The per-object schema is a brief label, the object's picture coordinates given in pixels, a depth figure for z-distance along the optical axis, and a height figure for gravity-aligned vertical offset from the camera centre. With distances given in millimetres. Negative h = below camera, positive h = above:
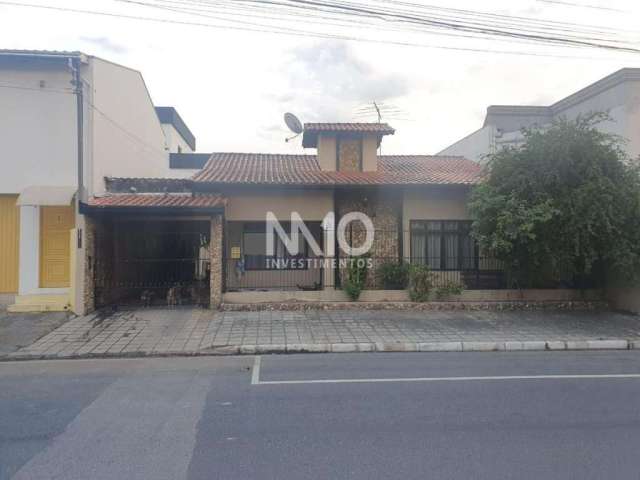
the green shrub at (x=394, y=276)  12086 -822
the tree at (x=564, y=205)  9914 +948
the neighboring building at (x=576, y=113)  13742 +5068
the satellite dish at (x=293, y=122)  17656 +4939
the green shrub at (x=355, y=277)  11529 -840
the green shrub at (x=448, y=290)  11750 -1168
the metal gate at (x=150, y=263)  11906 -579
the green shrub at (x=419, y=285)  11680 -1037
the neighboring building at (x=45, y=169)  10641 +1847
